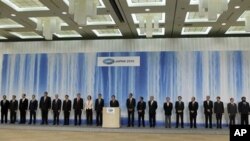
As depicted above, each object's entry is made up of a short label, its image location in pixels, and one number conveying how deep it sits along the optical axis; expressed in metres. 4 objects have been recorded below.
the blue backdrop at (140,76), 14.31
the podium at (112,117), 12.00
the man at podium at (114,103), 13.64
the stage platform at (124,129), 11.49
